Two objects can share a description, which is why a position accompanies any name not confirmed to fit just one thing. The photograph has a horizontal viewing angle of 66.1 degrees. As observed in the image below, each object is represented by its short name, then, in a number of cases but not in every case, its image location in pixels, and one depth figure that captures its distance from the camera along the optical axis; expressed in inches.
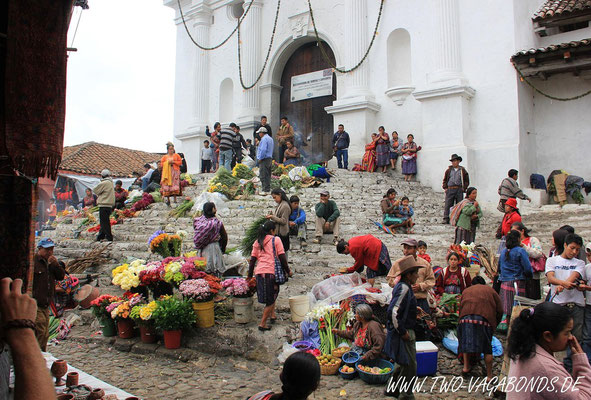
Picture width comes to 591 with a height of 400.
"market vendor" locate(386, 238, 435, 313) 214.7
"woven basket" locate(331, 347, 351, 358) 220.5
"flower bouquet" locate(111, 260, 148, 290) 269.4
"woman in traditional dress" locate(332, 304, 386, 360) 205.3
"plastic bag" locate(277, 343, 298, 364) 224.2
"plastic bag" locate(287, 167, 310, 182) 529.7
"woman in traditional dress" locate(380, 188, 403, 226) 416.5
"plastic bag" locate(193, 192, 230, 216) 472.4
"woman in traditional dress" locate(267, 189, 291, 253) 322.0
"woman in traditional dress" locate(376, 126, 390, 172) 601.7
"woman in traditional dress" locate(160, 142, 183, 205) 499.8
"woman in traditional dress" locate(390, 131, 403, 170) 605.3
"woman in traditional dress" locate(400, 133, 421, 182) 579.6
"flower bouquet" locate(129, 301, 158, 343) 248.4
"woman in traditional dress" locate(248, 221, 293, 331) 247.4
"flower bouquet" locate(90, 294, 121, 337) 271.9
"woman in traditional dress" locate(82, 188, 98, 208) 697.8
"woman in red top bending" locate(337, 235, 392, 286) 261.0
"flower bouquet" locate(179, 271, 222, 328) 247.6
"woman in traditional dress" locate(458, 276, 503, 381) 195.6
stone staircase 246.2
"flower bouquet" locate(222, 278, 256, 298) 250.5
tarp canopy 949.2
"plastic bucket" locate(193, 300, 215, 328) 251.4
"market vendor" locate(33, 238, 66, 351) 219.8
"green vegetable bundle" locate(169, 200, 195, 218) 491.2
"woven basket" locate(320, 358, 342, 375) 208.8
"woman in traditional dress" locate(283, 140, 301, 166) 613.9
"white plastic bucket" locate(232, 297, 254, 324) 253.6
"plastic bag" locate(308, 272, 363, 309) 246.5
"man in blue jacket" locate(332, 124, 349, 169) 620.4
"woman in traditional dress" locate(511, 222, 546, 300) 230.7
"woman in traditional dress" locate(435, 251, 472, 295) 249.8
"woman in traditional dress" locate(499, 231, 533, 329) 229.0
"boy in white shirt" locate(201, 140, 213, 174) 724.0
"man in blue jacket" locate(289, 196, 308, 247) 368.2
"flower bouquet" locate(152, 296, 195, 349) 243.3
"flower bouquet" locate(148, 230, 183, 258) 304.3
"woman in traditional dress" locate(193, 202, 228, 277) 290.7
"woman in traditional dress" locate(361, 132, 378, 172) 608.1
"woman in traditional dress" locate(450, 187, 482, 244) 341.1
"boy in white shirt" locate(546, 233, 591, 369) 195.2
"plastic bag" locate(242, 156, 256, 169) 646.2
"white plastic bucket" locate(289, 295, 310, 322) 254.7
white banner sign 746.2
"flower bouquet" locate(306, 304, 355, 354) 230.2
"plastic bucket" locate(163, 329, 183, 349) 247.6
